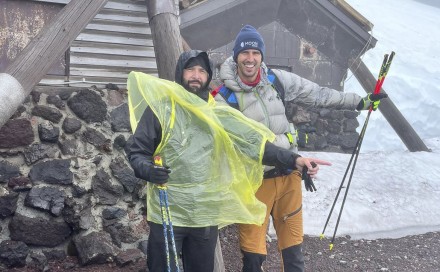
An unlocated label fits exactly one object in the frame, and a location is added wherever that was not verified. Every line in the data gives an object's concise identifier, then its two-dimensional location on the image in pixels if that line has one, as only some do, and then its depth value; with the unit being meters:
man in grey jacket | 4.44
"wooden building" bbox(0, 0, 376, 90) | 6.26
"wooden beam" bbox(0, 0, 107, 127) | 4.36
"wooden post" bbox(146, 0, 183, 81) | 5.55
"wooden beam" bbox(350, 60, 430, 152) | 9.05
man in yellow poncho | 3.79
